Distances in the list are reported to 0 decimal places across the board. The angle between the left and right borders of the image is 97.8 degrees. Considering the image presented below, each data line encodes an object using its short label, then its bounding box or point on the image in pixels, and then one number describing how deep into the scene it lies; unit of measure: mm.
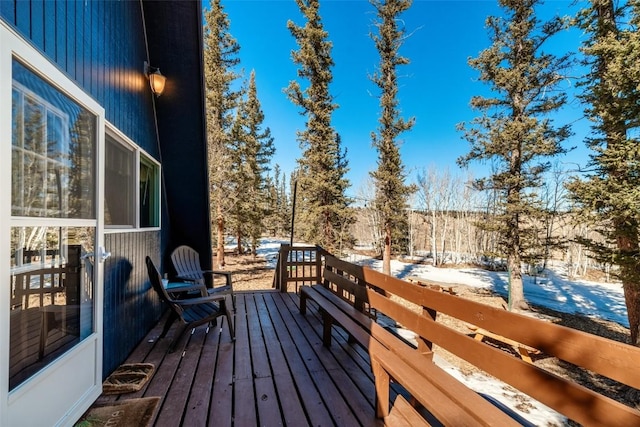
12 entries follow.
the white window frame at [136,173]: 2486
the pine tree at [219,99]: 9820
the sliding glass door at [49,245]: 1298
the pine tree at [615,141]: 4180
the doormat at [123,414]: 1722
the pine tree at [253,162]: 11016
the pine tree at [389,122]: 10086
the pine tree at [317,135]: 10117
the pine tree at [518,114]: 7723
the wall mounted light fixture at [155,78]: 3332
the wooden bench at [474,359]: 880
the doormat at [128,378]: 2055
